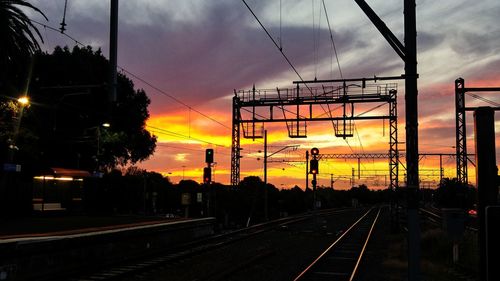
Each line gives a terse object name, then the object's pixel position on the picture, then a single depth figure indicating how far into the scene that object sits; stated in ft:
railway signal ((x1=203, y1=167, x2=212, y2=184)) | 94.25
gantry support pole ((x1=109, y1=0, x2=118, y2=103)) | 41.14
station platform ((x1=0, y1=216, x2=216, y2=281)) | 41.45
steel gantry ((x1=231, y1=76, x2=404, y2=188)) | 104.94
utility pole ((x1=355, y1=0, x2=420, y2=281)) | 29.35
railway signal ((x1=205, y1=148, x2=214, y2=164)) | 95.09
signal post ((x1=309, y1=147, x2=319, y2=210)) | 95.96
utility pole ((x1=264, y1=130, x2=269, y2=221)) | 153.44
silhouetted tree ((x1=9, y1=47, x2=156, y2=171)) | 116.53
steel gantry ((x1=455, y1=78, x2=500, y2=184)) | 108.45
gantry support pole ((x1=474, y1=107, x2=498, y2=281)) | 24.20
